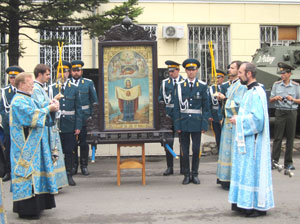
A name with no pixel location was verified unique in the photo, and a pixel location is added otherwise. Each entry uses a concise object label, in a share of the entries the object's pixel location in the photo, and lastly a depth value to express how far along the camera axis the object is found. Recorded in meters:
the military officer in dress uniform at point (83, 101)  9.08
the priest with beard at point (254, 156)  5.81
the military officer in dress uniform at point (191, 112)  8.16
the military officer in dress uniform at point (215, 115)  10.21
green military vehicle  12.30
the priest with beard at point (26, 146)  5.86
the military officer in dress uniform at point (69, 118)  8.36
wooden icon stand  8.16
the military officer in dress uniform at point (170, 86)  9.36
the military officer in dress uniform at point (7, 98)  8.90
